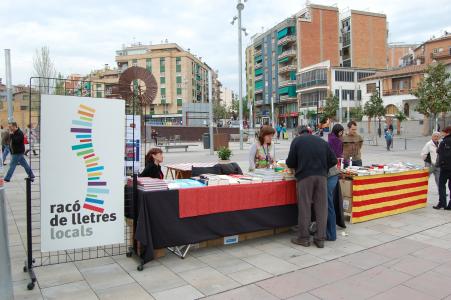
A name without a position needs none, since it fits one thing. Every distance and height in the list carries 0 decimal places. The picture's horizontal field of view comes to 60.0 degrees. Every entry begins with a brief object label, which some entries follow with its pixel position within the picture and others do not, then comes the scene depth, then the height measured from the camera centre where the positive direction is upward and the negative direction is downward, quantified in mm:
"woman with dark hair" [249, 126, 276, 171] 6676 -316
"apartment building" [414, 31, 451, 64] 52350 +12111
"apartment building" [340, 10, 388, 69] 72938 +17698
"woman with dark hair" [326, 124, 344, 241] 5793 -1034
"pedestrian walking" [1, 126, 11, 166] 13727 -6
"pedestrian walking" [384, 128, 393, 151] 24241 -181
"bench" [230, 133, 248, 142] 35128 -92
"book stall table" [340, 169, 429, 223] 6672 -1085
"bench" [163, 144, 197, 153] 23516 -572
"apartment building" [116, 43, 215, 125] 96938 +14776
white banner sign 4160 -377
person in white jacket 8227 -438
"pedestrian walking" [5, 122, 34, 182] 11539 -247
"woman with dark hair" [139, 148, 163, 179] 5777 -395
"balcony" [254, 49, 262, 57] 89388 +19347
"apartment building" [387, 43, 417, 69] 91062 +19318
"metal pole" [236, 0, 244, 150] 23328 +4002
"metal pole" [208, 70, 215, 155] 21266 +1447
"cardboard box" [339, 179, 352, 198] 6637 -906
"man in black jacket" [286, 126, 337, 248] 5391 -579
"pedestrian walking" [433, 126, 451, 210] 7632 -605
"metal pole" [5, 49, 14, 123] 14539 +2161
